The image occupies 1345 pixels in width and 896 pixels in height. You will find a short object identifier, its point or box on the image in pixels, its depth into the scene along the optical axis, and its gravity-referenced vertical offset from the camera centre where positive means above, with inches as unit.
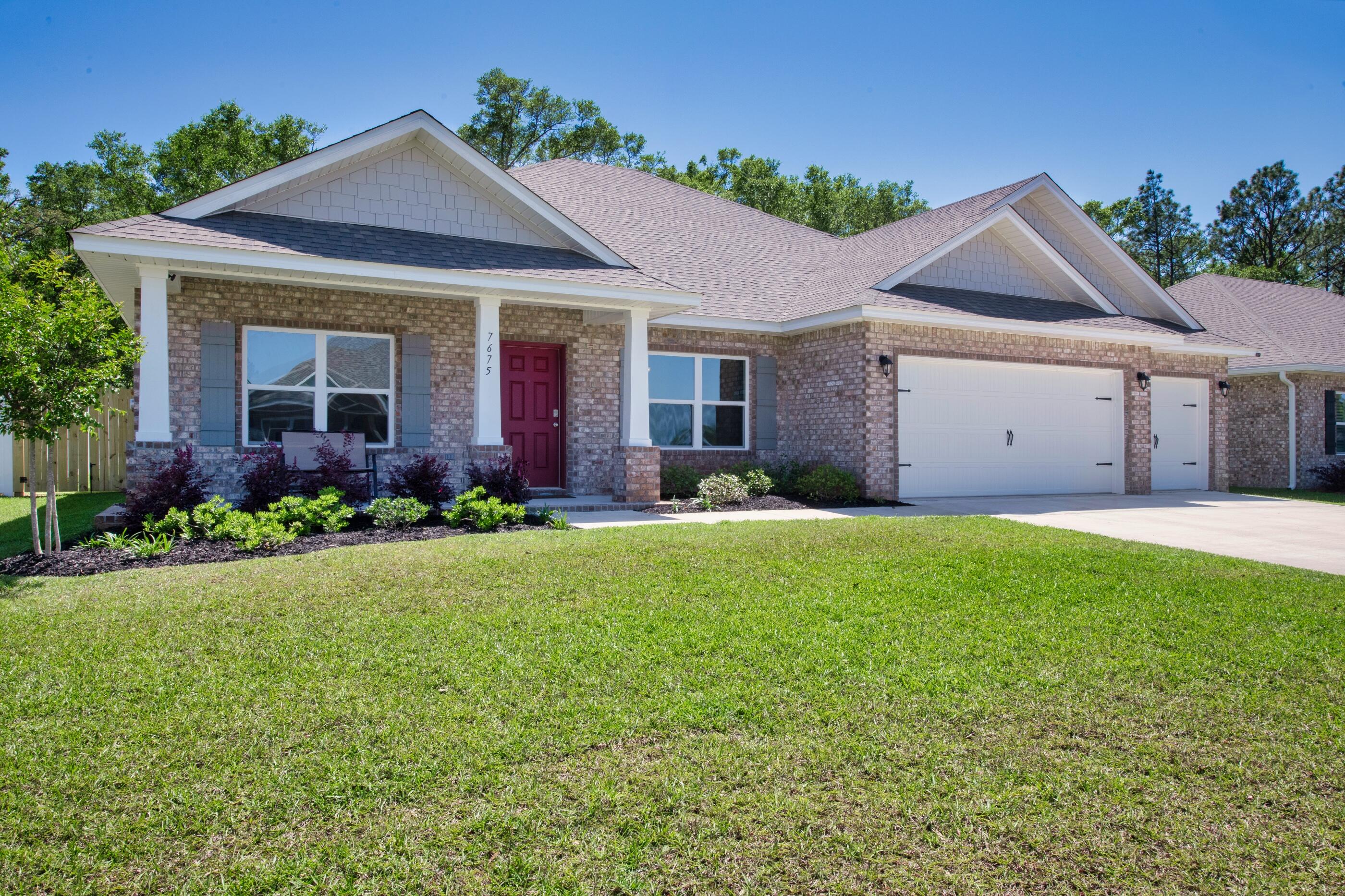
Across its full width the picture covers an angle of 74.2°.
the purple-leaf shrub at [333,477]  390.0 -19.2
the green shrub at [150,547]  303.4 -39.0
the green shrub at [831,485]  528.1 -31.6
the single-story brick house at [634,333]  438.9 +60.3
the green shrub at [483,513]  368.2 -33.5
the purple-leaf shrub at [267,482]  375.2 -20.3
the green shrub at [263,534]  314.3 -36.0
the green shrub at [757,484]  533.0 -30.4
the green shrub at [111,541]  317.4 -39.0
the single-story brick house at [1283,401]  773.9 +26.7
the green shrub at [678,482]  547.2 -29.9
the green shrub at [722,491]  495.2 -32.4
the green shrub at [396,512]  366.9 -32.7
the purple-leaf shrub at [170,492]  345.1 -22.9
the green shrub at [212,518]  328.2 -31.6
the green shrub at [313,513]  350.6 -31.4
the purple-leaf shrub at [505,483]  413.7 -22.9
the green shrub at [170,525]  331.6 -33.9
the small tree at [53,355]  275.3 +25.4
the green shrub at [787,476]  558.9 -27.9
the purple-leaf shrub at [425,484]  401.7 -23.0
